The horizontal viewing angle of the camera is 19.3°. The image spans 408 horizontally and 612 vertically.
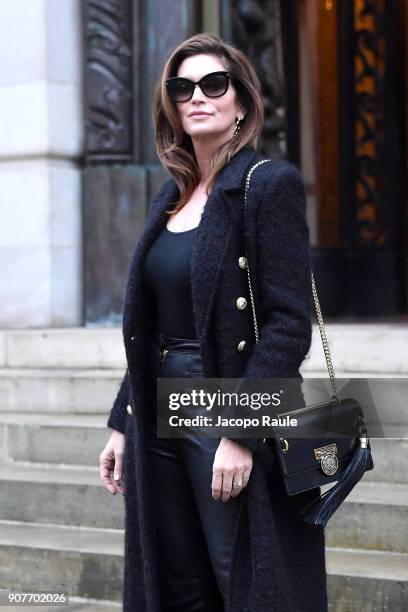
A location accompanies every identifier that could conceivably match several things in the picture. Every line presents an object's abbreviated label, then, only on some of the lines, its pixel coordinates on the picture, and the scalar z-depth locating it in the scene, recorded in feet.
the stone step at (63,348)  21.76
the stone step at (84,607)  16.06
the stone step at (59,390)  20.68
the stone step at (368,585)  14.37
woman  9.77
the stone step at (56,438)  19.39
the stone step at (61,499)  17.80
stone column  24.09
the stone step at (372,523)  15.70
